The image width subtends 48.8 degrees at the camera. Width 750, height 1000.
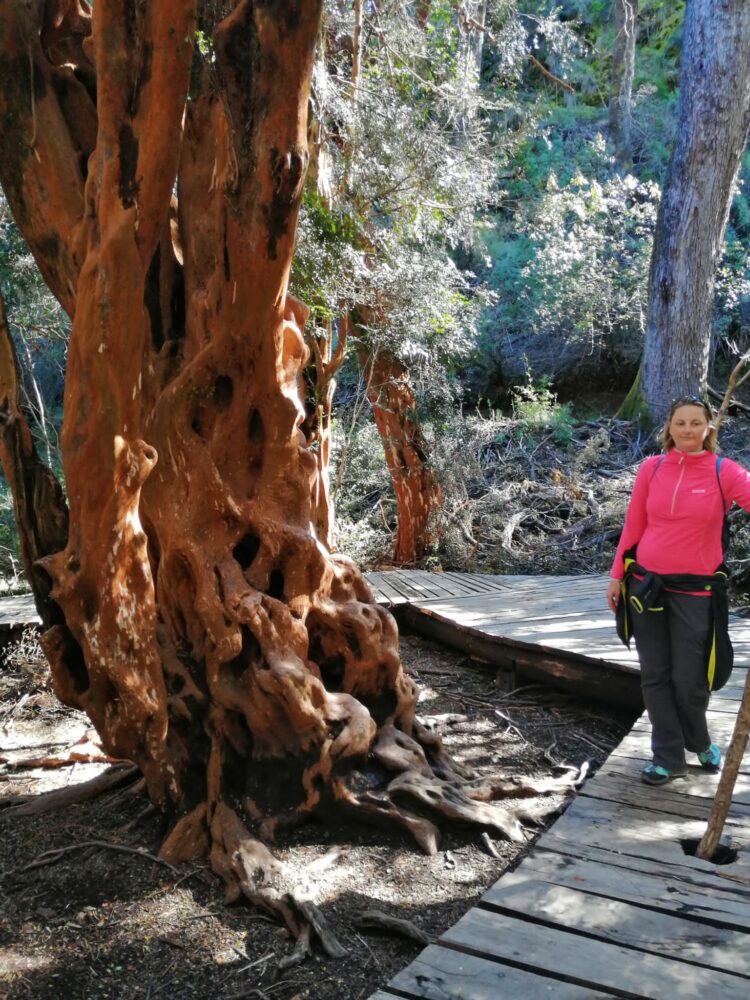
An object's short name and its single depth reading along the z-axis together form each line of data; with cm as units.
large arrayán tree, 296
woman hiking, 335
